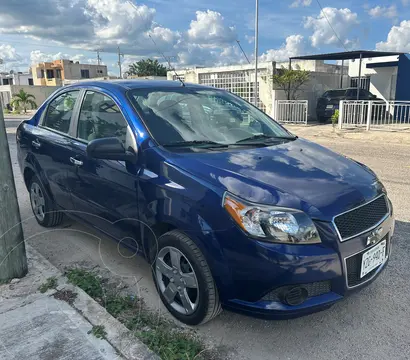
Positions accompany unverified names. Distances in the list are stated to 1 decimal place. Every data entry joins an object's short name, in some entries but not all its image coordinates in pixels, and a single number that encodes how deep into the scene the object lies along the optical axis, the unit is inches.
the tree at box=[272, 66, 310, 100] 743.7
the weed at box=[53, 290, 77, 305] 112.8
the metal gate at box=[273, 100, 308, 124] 689.8
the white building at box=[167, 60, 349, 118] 779.4
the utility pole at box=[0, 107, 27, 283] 119.7
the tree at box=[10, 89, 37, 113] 1432.1
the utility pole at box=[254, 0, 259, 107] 759.7
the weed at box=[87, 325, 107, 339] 96.6
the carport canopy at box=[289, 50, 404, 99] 665.6
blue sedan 89.9
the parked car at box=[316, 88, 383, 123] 699.9
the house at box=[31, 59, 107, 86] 2632.9
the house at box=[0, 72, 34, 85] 2962.6
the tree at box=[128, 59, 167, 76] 2368.4
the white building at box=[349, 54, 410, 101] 710.2
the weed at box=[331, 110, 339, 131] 652.7
